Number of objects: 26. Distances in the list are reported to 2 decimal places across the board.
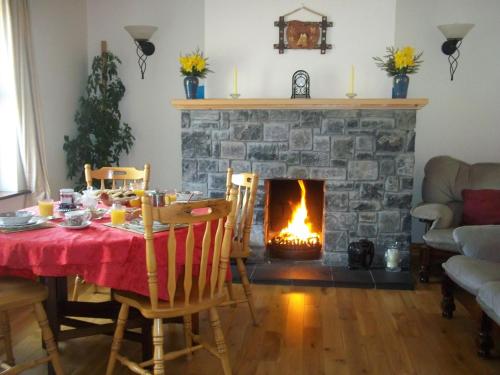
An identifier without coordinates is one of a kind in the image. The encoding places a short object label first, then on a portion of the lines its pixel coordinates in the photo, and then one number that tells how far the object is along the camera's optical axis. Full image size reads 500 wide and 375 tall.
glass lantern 4.04
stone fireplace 4.06
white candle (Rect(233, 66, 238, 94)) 4.24
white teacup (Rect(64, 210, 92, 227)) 2.23
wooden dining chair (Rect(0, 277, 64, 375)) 2.09
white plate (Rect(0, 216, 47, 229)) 2.18
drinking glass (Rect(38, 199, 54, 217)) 2.49
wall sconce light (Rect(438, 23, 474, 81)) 4.12
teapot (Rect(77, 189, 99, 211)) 2.57
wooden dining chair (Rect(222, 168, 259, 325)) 2.93
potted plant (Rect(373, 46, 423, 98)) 3.90
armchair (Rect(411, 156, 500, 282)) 3.83
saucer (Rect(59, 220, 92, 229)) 2.21
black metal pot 4.04
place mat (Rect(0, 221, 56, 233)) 2.15
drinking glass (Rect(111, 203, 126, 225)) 2.29
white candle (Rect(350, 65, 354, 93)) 4.06
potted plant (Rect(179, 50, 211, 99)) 4.12
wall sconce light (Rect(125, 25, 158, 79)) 4.42
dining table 2.00
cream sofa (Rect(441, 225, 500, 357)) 2.38
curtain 3.67
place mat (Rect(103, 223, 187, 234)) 2.15
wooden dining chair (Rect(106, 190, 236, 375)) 1.94
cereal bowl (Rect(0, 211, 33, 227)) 2.20
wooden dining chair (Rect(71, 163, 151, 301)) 3.36
